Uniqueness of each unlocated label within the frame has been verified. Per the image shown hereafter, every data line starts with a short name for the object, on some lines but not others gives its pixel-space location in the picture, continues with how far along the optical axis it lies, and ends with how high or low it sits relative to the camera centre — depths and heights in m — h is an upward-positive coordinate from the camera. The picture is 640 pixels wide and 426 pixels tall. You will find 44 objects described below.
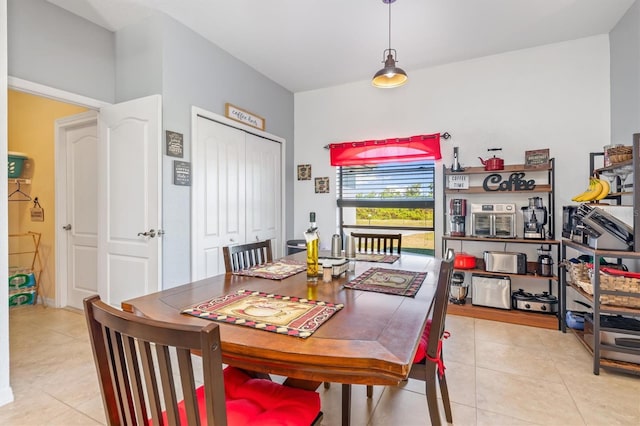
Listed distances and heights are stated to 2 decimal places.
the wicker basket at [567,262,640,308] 2.12 -0.54
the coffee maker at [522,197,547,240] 3.12 -0.11
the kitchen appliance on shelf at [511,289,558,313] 3.08 -0.92
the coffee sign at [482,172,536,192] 3.24 +0.28
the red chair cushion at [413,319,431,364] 1.46 -0.67
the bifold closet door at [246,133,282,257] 3.83 +0.27
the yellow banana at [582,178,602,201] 2.56 +0.15
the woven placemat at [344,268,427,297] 1.53 -0.38
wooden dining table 0.88 -0.41
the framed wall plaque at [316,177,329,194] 4.43 +0.36
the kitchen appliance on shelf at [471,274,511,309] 3.20 -0.84
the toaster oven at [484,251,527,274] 3.14 -0.53
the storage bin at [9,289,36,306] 3.57 -1.00
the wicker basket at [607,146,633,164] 2.26 +0.41
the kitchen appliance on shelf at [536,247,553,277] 3.07 -0.54
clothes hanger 3.88 +0.20
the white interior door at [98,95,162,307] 2.71 +0.10
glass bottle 1.75 -0.25
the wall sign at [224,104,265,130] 3.43 +1.09
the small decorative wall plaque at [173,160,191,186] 2.84 +0.35
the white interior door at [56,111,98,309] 3.45 +0.03
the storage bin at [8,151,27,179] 3.64 +0.56
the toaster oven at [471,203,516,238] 3.25 -0.11
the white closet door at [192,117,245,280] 3.11 +0.20
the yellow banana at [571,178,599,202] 2.62 +0.13
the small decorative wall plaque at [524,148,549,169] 3.17 +0.52
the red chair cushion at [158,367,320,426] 1.03 -0.69
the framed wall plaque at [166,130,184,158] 2.78 +0.60
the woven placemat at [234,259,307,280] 1.84 -0.38
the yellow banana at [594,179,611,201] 2.52 +0.14
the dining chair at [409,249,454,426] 1.25 -0.56
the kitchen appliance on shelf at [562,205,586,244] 2.55 -0.13
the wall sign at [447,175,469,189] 3.50 +0.32
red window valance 3.73 +0.75
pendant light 2.31 +1.01
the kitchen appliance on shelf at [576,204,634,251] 2.16 -0.15
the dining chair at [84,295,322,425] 0.65 -0.40
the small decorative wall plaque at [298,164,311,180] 4.54 +0.56
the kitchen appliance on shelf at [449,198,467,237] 3.46 -0.07
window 3.93 +0.13
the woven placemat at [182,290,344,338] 1.07 -0.39
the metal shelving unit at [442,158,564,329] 3.02 -0.32
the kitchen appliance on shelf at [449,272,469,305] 3.39 -0.89
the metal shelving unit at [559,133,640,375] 2.10 -0.68
